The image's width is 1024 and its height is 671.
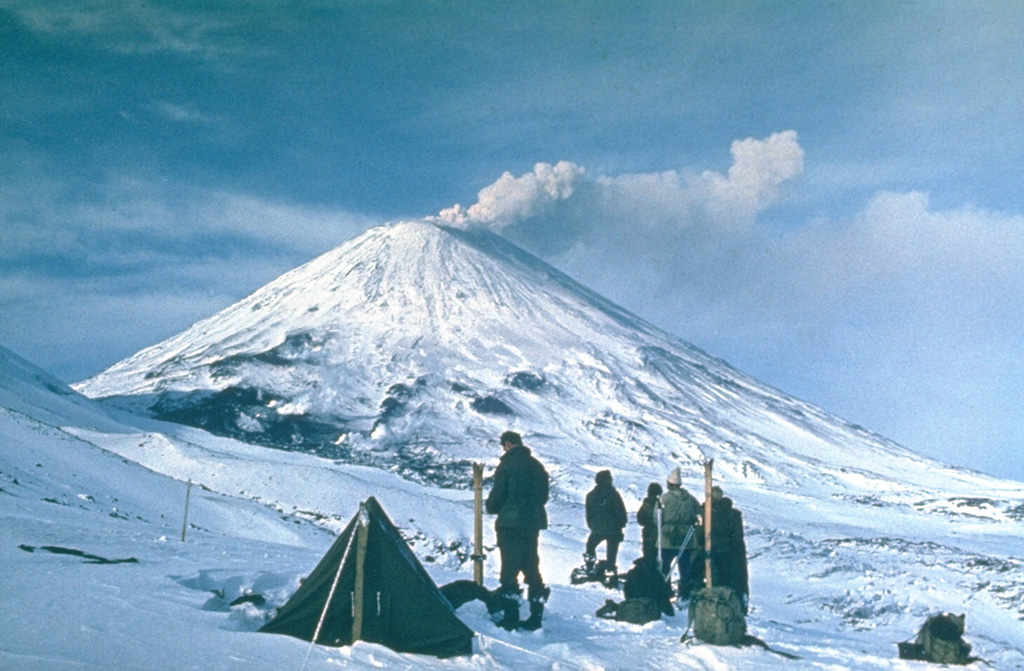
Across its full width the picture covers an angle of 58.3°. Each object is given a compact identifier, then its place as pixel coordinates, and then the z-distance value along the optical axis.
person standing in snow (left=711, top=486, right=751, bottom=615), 12.45
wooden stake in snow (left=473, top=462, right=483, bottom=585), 10.62
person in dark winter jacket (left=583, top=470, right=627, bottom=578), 15.10
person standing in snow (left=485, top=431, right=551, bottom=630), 9.77
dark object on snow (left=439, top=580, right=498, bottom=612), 9.56
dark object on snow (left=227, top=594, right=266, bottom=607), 8.84
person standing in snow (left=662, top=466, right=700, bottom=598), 12.66
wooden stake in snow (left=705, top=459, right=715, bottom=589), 11.30
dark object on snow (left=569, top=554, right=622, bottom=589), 14.57
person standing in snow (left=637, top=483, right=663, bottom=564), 12.89
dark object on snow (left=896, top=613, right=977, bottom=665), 10.32
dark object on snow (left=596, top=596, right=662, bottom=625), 11.02
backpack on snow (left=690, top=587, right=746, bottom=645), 9.70
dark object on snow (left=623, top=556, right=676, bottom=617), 11.51
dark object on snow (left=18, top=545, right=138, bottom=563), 9.55
